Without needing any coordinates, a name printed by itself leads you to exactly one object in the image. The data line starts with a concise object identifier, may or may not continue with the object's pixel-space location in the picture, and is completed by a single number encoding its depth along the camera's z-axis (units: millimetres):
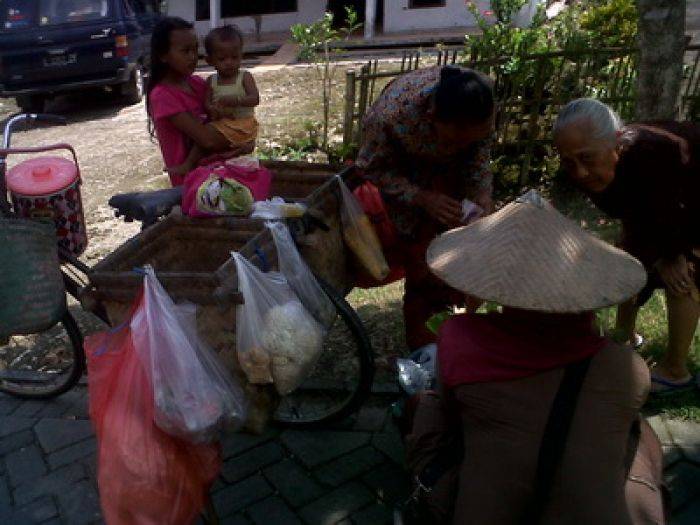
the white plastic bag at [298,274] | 2670
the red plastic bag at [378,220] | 3229
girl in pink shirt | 3283
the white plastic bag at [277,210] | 2824
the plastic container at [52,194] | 3114
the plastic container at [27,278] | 2828
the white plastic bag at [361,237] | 3078
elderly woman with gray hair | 2465
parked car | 9844
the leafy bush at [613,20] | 7258
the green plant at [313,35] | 7073
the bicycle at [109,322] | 2926
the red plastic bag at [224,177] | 2936
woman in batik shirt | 2596
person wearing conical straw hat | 1635
